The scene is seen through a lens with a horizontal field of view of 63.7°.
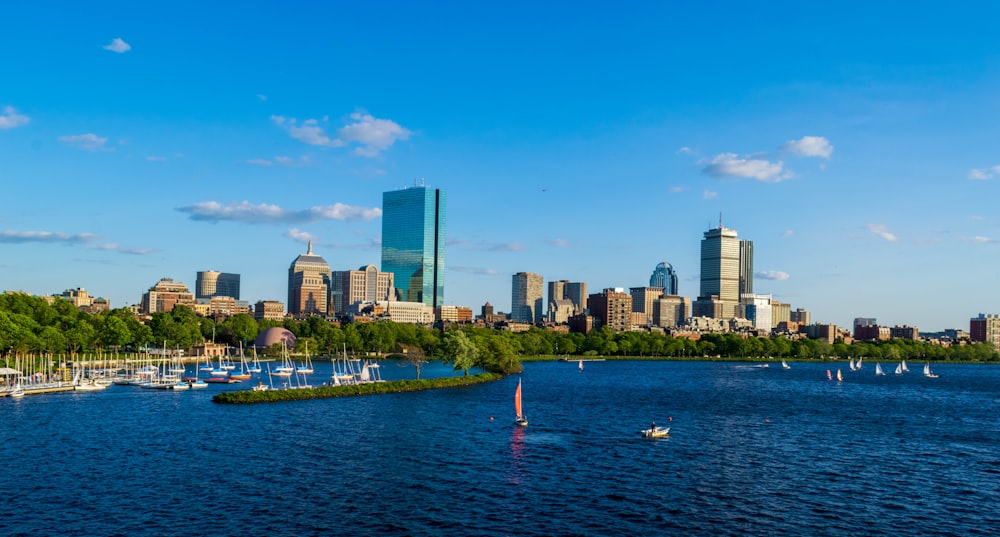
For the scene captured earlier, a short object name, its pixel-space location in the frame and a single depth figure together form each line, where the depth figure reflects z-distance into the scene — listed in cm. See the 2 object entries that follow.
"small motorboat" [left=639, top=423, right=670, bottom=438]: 9762
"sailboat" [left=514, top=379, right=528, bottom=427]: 10519
